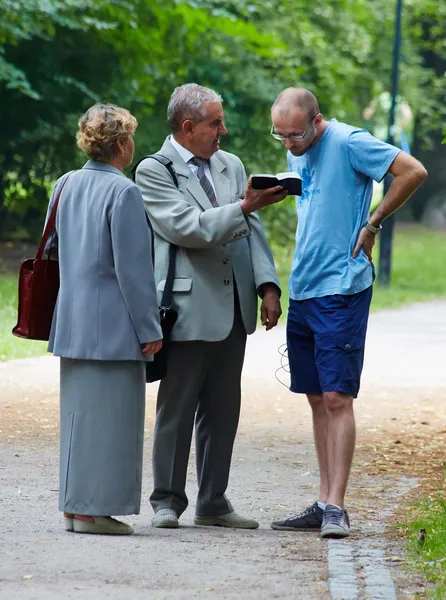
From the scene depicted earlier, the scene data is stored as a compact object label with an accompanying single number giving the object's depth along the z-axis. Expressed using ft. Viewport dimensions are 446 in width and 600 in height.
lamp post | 167.53
